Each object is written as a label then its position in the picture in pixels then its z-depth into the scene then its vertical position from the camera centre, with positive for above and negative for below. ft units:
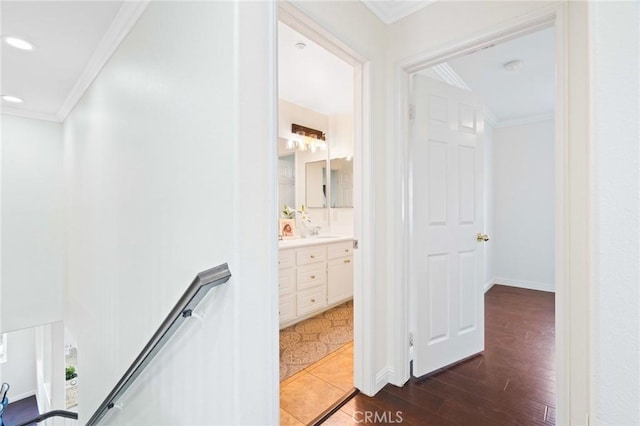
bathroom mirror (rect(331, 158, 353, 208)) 13.65 +1.41
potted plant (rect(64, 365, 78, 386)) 14.97 -8.45
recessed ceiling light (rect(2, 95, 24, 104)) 9.69 +3.93
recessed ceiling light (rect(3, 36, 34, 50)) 6.38 +3.86
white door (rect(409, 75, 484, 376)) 6.81 -0.34
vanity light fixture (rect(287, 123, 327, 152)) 12.73 +3.32
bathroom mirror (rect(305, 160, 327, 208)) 13.78 +1.32
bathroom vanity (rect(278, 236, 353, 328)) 9.96 -2.43
